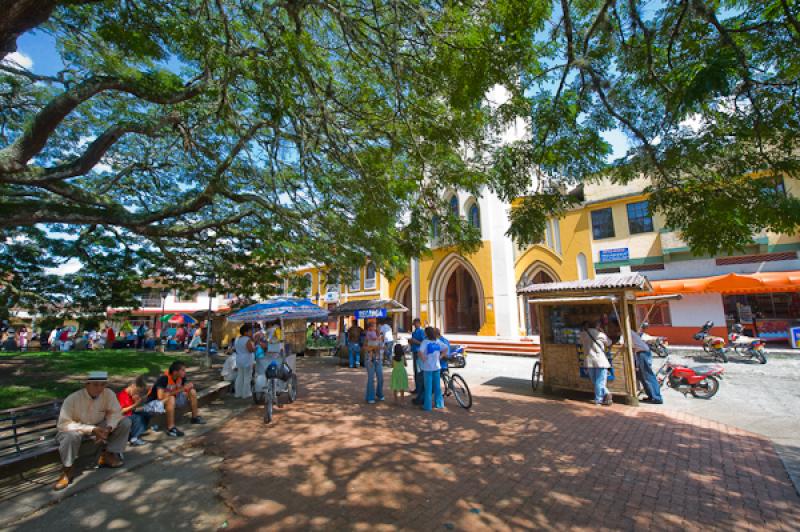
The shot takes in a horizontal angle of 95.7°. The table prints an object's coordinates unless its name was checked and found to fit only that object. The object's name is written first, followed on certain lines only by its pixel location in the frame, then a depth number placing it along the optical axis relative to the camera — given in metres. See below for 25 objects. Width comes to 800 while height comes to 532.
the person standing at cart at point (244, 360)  8.19
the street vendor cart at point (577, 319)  7.50
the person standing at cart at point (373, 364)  7.78
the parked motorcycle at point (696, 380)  7.73
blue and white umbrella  8.99
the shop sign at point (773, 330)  14.77
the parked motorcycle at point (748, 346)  11.73
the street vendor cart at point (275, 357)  7.02
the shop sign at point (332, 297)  31.09
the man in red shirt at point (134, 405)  5.24
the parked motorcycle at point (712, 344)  12.37
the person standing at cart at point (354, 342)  13.95
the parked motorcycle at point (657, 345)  13.45
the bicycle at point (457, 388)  7.11
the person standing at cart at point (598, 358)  7.34
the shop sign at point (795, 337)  13.78
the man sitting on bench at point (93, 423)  4.11
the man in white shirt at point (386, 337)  12.59
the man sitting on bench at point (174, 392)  5.74
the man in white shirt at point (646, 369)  7.50
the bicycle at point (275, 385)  6.46
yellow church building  15.03
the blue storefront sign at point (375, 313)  16.59
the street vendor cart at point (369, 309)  16.66
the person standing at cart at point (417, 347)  7.50
